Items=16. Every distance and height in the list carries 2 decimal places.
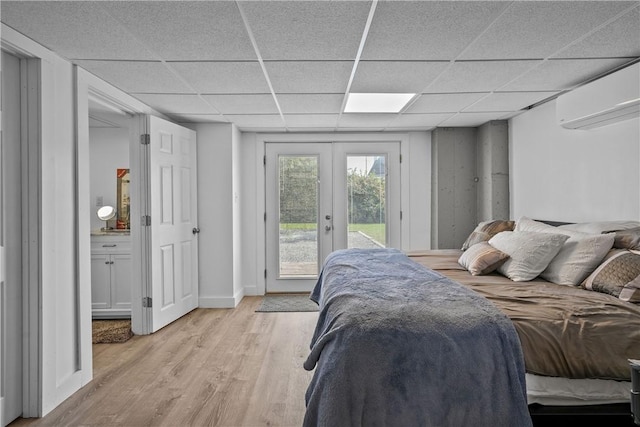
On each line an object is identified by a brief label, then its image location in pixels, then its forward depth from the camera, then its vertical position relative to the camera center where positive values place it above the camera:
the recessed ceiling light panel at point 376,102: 3.46 +1.03
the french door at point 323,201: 5.26 +0.16
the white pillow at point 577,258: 2.33 -0.28
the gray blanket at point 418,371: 1.44 -0.59
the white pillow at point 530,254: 2.55 -0.28
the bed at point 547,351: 1.48 -0.55
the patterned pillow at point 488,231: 3.51 -0.17
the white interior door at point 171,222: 3.76 -0.07
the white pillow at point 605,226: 2.52 -0.10
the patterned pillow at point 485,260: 2.73 -0.33
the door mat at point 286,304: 4.48 -1.06
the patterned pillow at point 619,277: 1.95 -0.35
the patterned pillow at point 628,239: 2.29 -0.16
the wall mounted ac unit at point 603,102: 2.51 +0.75
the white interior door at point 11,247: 2.17 -0.17
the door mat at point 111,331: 3.56 -1.09
